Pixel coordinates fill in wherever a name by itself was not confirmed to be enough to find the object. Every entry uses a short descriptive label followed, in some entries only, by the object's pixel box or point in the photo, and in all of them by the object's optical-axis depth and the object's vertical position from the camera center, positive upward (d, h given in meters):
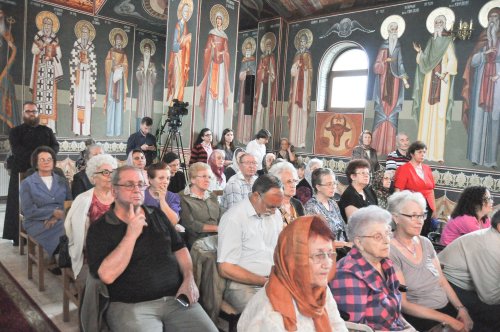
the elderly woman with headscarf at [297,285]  1.68 -0.58
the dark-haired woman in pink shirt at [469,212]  3.66 -0.50
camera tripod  7.72 -0.05
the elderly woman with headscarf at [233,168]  6.20 -0.39
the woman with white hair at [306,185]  5.35 -0.52
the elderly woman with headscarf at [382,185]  5.52 -0.45
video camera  7.49 +0.50
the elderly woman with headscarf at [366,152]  7.71 -0.02
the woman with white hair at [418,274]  2.67 -0.79
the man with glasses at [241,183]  4.47 -0.43
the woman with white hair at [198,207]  3.86 -0.63
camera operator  7.46 -0.03
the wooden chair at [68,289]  3.33 -1.27
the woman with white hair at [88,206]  3.19 -0.57
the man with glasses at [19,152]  5.56 -0.28
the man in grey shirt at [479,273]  3.01 -0.87
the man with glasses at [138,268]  2.27 -0.74
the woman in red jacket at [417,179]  5.55 -0.34
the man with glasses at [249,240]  2.70 -0.66
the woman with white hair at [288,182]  3.76 -0.32
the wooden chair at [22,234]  4.54 -1.13
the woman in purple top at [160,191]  3.73 -0.49
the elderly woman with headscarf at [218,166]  5.67 -0.32
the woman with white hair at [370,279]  2.19 -0.69
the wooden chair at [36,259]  3.92 -1.25
